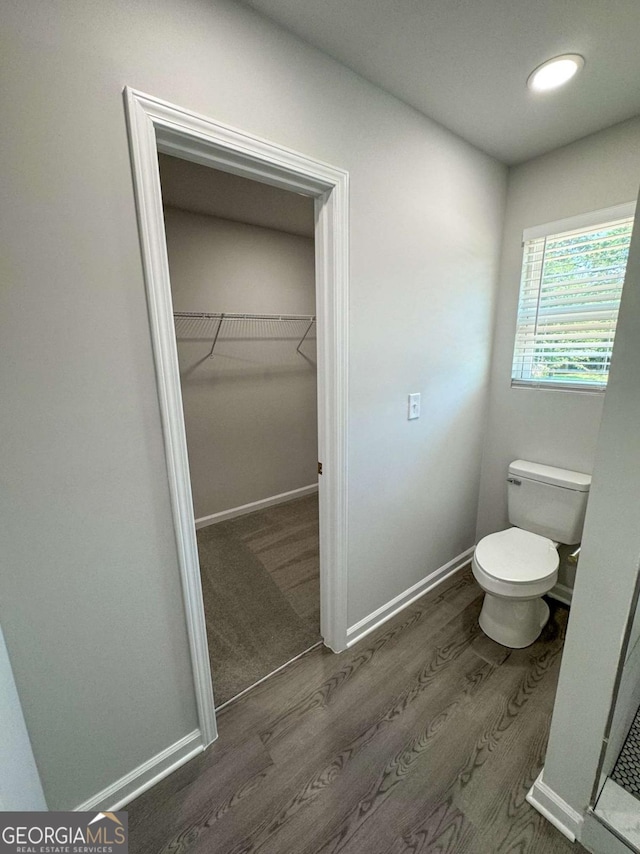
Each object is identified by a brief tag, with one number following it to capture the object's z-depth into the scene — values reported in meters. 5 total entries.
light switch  1.78
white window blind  1.70
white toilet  1.64
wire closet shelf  2.62
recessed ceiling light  1.23
